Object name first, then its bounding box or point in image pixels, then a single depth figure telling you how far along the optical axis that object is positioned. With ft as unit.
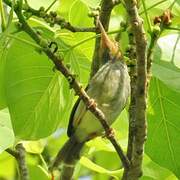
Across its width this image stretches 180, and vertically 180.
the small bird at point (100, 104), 21.02
